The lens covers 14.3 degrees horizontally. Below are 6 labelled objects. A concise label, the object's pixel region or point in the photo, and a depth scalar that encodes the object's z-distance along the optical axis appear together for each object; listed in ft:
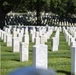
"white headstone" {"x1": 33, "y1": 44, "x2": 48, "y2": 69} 25.08
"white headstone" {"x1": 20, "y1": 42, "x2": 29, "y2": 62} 34.09
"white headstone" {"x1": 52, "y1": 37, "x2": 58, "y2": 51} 44.86
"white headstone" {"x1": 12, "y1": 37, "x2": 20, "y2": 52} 43.24
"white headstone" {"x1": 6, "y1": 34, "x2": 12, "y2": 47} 52.90
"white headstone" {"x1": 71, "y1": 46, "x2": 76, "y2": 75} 25.44
